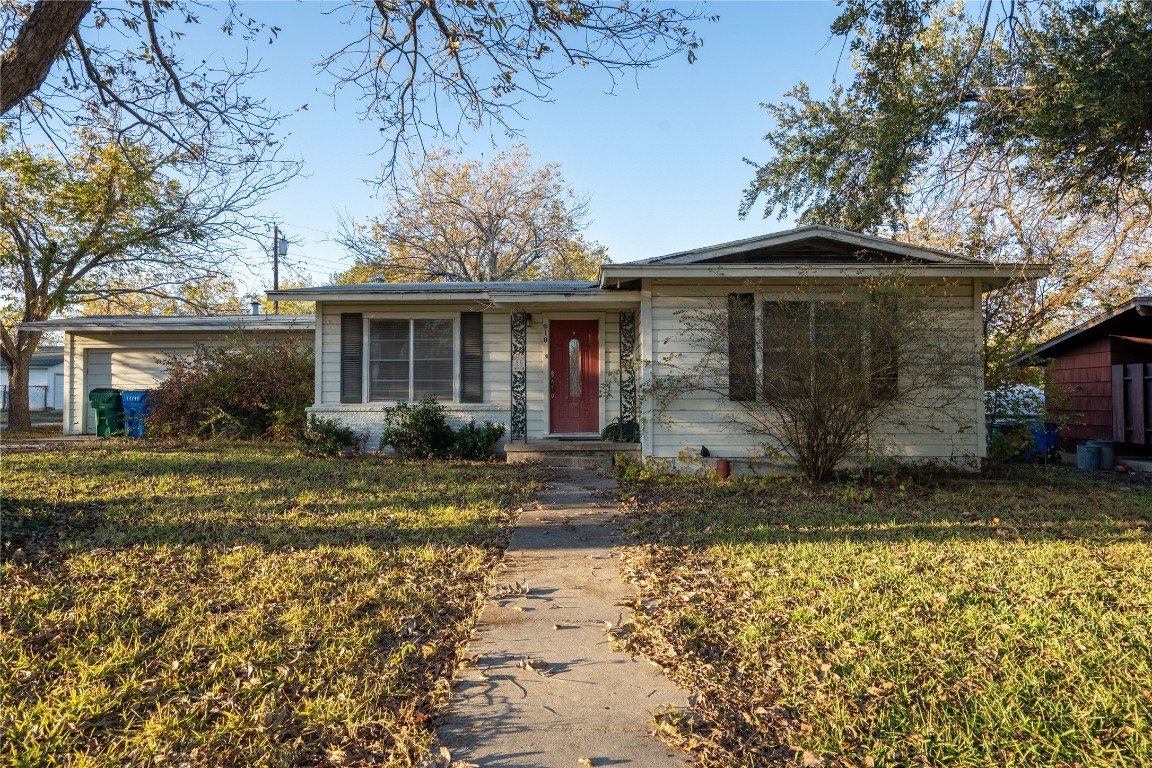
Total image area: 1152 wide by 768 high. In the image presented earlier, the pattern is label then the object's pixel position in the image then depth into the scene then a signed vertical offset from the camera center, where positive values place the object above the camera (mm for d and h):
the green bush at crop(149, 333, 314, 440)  13539 +126
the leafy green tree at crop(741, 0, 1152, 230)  6574 +3372
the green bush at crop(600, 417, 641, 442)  11047 -528
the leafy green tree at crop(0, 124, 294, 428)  16234 +4103
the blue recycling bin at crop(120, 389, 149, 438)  14766 -219
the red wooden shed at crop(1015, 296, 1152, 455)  11906 +469
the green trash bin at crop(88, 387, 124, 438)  15211 -226
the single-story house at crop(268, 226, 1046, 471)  9422 +1035
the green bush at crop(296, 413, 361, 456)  11469 -656
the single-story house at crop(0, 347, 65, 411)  39125 +1527
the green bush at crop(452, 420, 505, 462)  11414 -707
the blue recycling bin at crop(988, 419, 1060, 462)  9750 -607
